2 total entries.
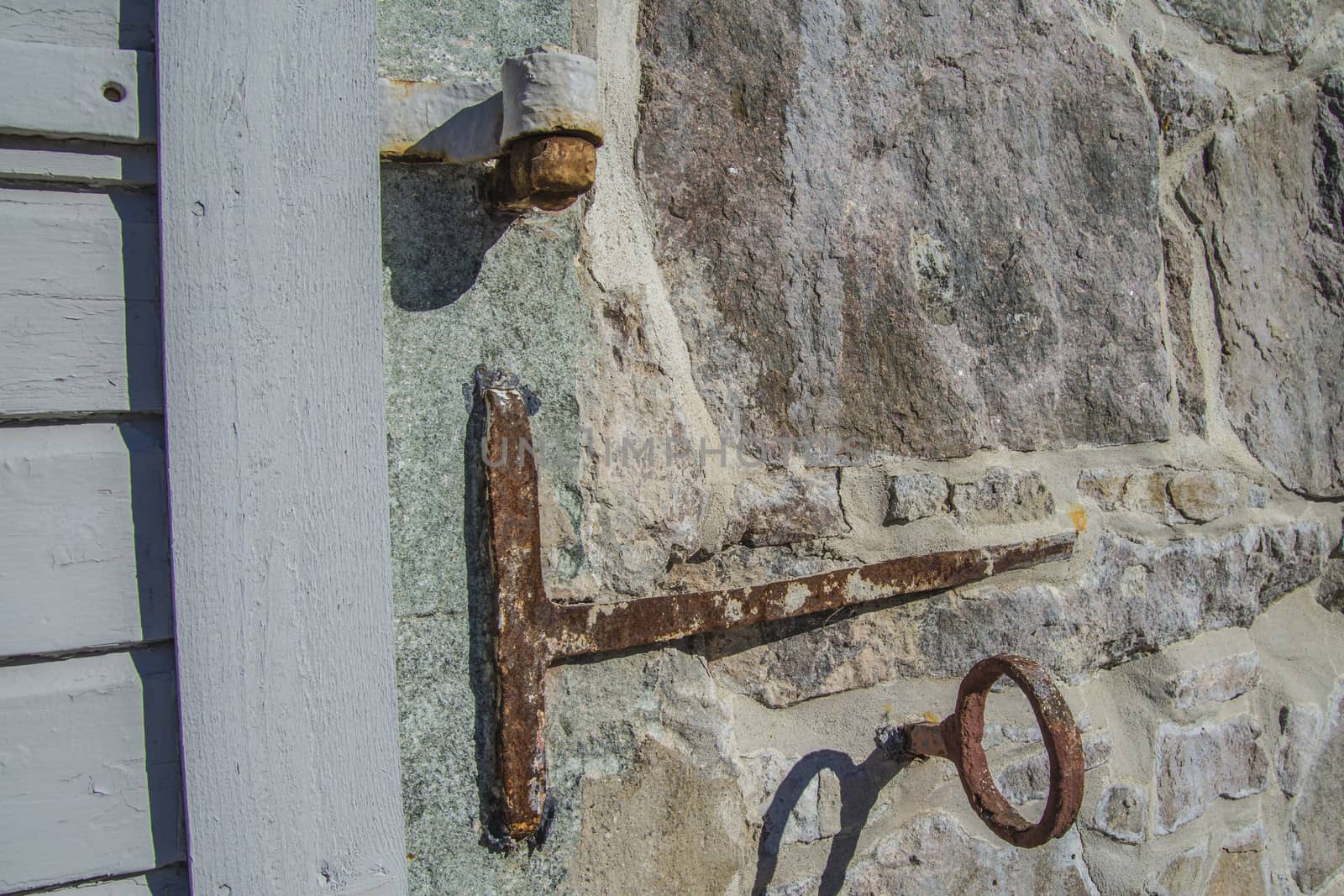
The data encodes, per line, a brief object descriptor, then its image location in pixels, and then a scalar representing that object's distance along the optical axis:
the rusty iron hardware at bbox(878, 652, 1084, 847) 0.82
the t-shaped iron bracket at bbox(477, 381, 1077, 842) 0.73
